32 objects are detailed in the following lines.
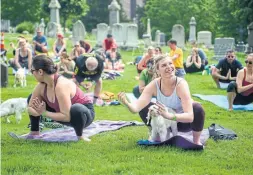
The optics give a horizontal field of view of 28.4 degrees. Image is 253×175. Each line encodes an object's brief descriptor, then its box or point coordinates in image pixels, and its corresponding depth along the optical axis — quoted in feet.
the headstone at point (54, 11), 118.62
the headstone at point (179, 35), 103.04
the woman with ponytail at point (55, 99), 20.57
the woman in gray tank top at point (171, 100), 19.24
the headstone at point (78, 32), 96.12
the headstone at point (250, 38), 71.99
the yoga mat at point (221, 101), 32.91
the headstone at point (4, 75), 43.77
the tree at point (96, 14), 238.89
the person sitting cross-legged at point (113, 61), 62.47
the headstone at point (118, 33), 96.63
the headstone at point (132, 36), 94.92
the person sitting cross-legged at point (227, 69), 40.47
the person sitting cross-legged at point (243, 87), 31.09
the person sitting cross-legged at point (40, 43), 60.27
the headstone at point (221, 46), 79.80
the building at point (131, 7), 420.36
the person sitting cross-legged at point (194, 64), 57.57
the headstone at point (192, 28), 132.70
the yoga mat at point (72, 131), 22.53
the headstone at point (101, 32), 97.79
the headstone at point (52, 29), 115.59
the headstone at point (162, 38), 134.90
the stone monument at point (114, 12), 106.22
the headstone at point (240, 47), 105.97
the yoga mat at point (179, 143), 20.18
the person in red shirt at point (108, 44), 66.85
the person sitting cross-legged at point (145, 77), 26.35
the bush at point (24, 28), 159.74
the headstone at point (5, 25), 168.86
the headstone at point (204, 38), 120.47
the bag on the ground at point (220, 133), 22.70
